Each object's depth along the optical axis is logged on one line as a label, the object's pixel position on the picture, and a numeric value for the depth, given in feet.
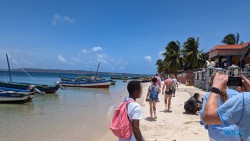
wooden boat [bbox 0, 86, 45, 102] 39.47
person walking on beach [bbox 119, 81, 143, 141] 7.36
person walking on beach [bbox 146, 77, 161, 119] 21.27
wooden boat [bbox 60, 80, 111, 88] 82.11
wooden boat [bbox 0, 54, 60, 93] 52.31
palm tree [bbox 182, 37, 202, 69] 102.42
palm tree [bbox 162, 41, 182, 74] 117.19
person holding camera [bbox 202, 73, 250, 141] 4.21
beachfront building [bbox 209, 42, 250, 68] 53.52
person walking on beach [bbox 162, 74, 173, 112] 25.00
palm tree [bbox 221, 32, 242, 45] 102.30
